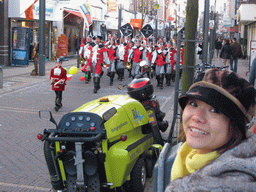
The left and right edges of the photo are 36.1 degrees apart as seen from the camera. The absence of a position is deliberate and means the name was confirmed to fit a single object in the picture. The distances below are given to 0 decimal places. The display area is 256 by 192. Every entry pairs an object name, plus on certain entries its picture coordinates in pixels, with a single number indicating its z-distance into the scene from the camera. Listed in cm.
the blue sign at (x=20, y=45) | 2131
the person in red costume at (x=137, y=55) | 1748
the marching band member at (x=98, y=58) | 1376
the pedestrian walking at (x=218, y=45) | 3370
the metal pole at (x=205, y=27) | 615
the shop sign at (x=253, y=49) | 1852
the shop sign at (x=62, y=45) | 2677
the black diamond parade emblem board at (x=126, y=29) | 2575
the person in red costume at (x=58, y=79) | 994
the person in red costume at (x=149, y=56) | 1769
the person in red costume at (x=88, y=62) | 1420
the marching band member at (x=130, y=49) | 1795
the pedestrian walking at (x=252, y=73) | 833
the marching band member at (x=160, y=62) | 1539
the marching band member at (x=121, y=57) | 1755
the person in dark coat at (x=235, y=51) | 2025
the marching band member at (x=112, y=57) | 1581
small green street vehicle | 383
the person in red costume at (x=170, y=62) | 1606
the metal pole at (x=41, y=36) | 1738
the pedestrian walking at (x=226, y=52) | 2057
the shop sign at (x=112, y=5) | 4103
